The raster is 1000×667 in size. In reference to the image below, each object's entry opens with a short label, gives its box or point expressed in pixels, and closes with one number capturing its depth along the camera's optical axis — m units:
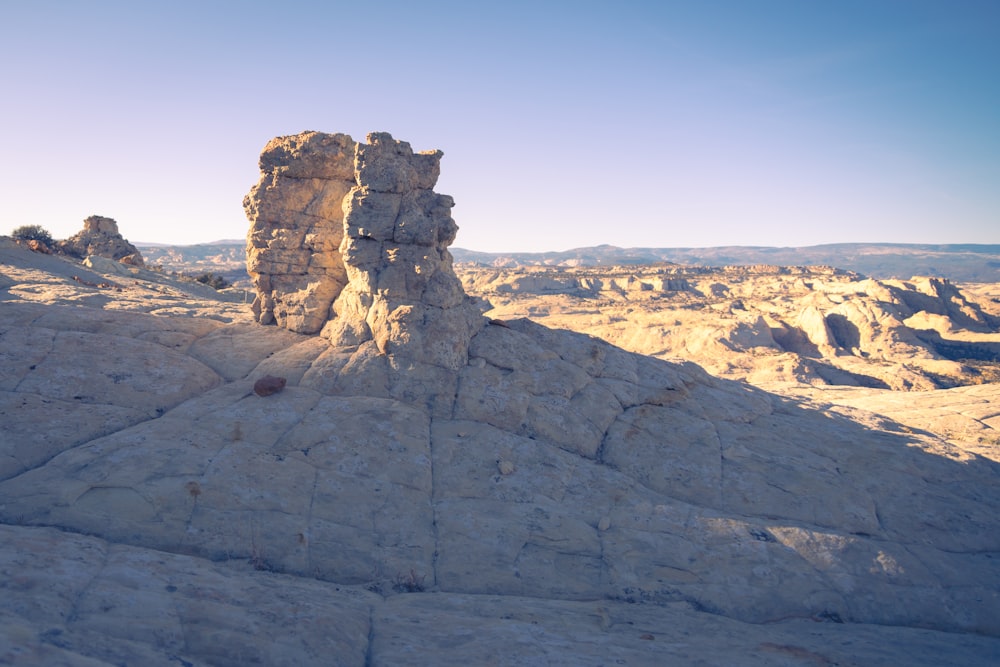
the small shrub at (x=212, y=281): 40.72
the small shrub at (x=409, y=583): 9.48
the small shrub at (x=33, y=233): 35.31
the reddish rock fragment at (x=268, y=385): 13.34
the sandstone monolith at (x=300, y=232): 16.44
